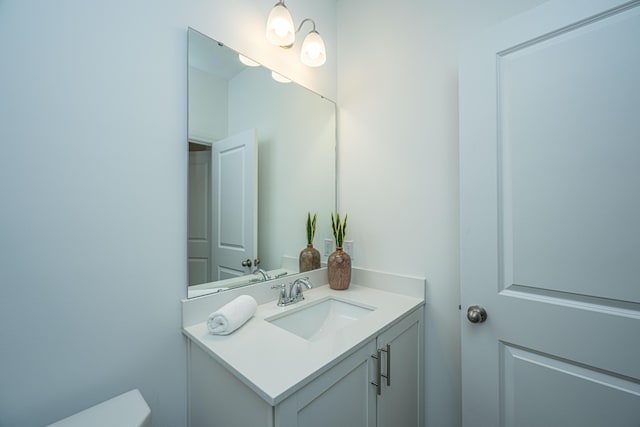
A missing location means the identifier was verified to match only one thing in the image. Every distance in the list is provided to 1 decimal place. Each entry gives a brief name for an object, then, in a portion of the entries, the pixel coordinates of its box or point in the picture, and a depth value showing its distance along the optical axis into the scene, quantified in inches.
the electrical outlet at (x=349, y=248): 62.1
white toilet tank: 27.3
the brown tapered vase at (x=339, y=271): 55.7
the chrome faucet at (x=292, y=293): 47.1
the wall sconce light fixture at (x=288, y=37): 45.9
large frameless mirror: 41.1
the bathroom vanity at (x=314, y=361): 27.1
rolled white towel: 34.9
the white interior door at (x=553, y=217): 30.3
